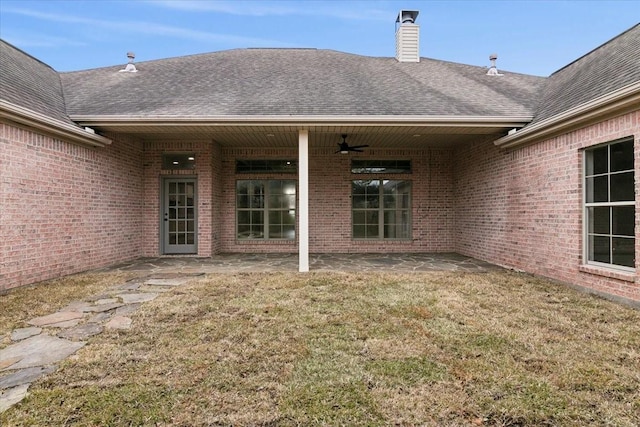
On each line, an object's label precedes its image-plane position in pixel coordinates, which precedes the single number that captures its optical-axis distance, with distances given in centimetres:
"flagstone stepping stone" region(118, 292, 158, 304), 445
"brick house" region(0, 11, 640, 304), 511
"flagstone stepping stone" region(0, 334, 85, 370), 266
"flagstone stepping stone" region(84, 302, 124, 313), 401
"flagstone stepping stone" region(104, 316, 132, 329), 343
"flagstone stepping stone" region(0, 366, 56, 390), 232
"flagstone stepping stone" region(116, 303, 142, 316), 390
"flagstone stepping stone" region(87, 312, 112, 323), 364
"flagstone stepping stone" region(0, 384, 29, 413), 206
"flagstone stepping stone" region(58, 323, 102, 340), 319
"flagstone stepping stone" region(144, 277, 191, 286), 543
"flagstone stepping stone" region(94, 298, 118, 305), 435
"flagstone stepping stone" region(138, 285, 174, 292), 501
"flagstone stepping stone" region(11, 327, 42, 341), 315
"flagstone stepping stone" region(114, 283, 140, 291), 507
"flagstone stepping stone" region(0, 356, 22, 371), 257
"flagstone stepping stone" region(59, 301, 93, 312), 404
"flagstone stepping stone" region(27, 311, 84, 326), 357
